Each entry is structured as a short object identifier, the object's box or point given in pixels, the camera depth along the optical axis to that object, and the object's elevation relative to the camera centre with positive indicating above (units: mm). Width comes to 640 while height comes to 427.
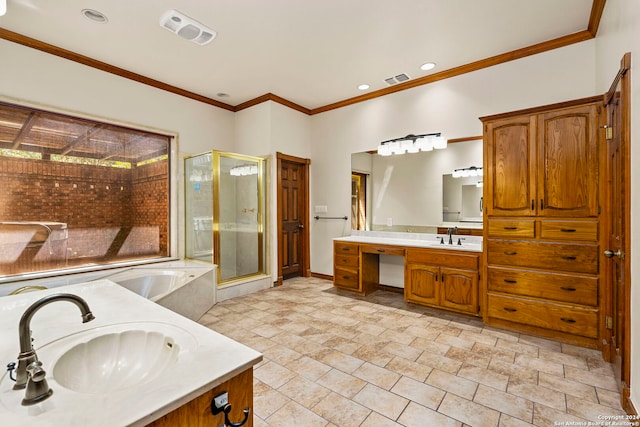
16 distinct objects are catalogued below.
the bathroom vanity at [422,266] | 3211 -667
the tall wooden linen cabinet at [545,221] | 2537 -109
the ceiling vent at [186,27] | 2703 +1721
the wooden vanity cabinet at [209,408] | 790 -549
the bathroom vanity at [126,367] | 740 -475
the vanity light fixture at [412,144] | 3877 +884
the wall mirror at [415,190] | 3756 +278
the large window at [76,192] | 3105 +234
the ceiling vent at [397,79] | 3916 +1728
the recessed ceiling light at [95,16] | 2660 +1755
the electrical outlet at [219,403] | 869 -550
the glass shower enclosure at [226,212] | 4141 -12
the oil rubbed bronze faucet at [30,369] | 776 -415
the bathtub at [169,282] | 3045 -781
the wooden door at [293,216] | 4953 -84
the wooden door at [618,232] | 1789 -156
